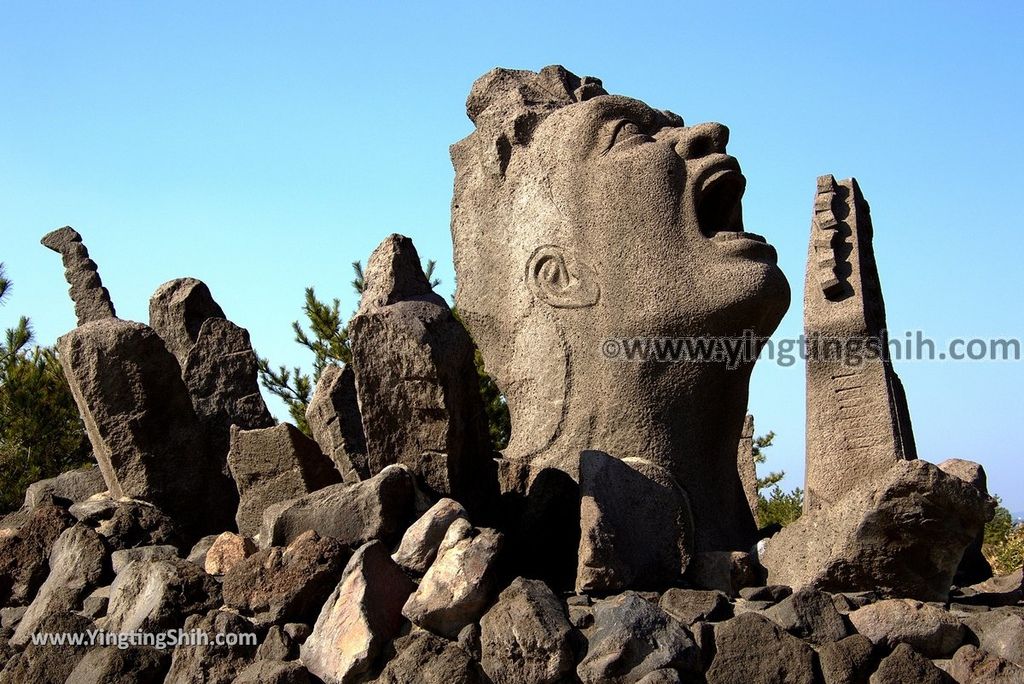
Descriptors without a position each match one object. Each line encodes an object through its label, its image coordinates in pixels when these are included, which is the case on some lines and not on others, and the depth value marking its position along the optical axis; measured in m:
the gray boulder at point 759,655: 3.96
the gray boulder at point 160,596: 4.50
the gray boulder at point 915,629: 4.11
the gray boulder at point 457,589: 4.15
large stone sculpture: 5.35
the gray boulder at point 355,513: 4.61
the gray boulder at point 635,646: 3.92
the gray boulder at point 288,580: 4.39
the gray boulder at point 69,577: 4.87
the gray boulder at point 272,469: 5.29
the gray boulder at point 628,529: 4.39
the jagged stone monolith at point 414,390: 4.84
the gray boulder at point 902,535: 4.24
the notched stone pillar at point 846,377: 5.39
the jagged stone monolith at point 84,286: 6.46
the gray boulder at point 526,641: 3.98
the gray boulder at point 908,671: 3.95
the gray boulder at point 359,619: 4.12
